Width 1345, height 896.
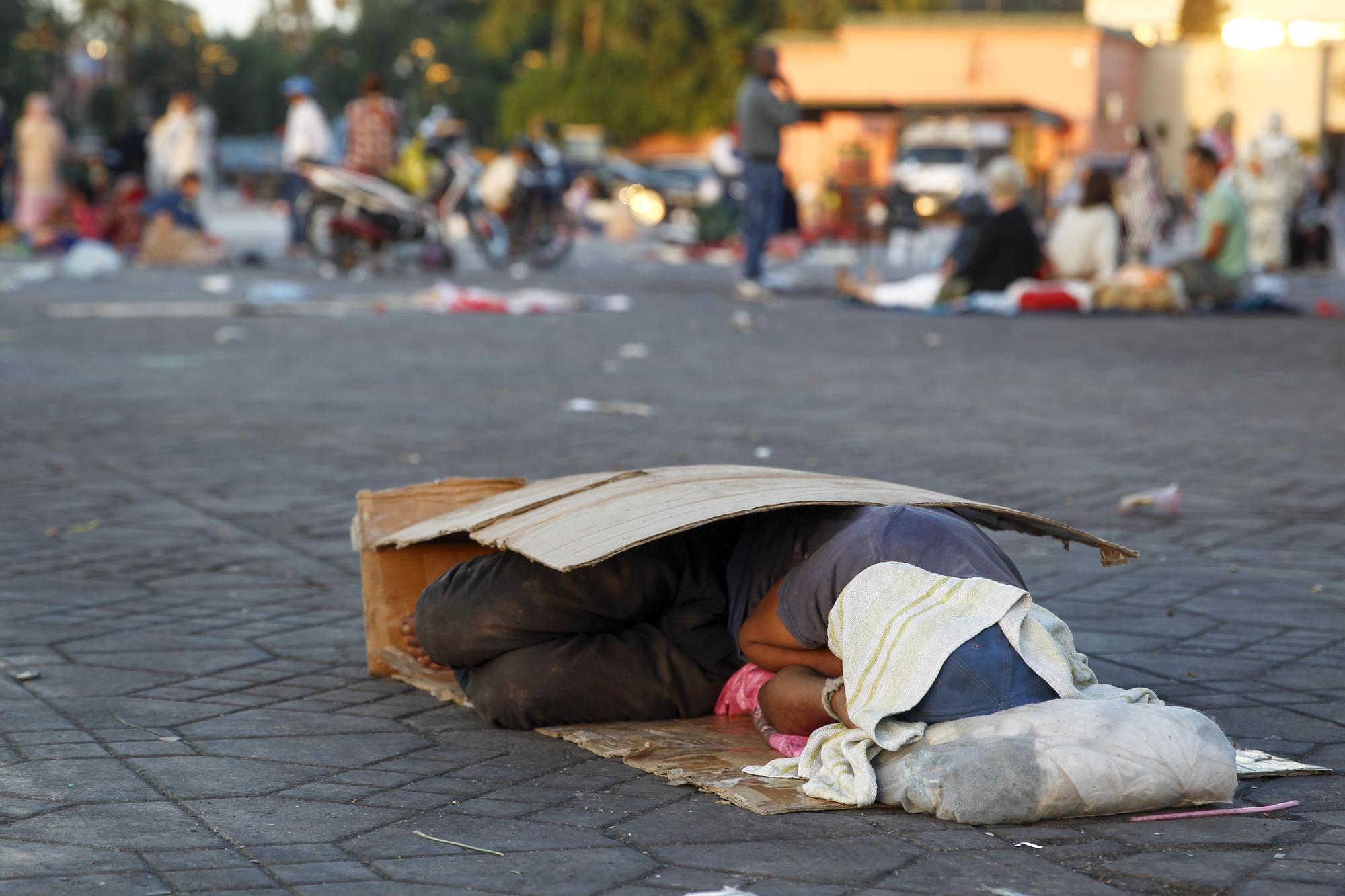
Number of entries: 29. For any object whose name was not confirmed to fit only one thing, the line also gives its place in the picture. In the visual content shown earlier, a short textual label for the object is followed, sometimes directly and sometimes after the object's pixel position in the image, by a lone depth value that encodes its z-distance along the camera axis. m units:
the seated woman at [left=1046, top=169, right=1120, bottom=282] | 13.60
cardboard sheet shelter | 3.15
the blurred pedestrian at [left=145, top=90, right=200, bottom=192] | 20.80
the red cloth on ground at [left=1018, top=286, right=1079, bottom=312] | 13.59
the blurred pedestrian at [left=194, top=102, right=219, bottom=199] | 21.14
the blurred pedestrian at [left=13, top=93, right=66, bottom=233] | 21.16
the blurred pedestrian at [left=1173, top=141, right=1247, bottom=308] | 13.20
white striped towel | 2.87
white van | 34.31
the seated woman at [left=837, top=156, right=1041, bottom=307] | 13.30
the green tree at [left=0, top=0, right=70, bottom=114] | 48.25
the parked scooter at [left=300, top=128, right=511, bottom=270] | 16.56
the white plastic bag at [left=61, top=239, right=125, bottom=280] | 17.00
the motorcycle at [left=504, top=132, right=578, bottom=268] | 18.66
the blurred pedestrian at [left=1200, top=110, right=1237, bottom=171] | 18.25
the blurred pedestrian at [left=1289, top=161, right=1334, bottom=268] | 20.23
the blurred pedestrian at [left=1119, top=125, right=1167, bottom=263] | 17.48
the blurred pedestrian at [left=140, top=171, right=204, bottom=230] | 19.78
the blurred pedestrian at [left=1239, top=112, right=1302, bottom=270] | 18.75
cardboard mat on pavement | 2.95
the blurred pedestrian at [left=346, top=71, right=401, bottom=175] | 16.98
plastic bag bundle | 2.79
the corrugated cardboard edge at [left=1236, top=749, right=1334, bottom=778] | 3.06
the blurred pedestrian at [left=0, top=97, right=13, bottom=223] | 22.98
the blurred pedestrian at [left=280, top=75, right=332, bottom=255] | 18.06
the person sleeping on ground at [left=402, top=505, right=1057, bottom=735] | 3.12
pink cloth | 3.41
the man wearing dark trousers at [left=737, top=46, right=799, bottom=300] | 14.98
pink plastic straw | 2.86
